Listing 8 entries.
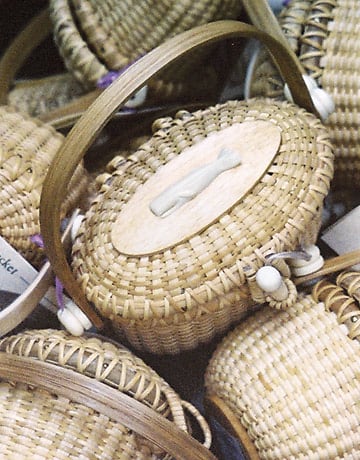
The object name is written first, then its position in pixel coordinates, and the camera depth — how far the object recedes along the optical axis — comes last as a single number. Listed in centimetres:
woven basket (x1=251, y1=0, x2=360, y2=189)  87
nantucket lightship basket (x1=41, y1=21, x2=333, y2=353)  72
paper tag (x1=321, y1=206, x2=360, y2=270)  85
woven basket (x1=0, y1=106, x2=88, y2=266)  84
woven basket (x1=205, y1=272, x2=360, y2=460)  74
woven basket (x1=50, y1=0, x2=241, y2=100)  96
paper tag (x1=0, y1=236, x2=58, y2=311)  85
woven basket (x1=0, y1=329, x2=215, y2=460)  73
